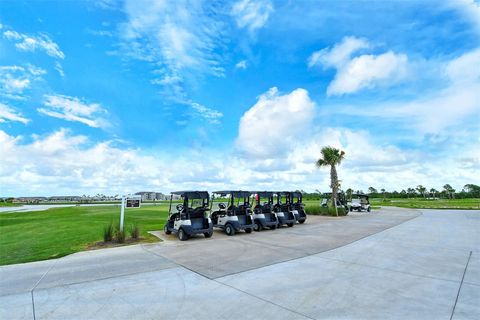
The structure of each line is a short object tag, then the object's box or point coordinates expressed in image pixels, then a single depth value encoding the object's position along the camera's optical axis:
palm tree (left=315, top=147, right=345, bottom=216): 25.98
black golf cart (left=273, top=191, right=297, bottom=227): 14.58
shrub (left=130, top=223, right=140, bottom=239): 10.15
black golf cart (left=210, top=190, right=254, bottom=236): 11.73
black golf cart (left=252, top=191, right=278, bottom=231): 13.32
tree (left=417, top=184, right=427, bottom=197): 97.35
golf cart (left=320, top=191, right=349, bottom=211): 26.73
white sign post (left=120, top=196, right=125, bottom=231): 9.80
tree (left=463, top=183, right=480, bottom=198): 91.62
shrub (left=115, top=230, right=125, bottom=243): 9.58
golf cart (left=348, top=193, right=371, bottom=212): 30.51
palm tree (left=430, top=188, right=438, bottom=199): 97.54
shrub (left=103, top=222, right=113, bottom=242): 9.52
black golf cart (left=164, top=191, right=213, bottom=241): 10.30
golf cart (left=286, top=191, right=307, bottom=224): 15.96
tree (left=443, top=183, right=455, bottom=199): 89.07
